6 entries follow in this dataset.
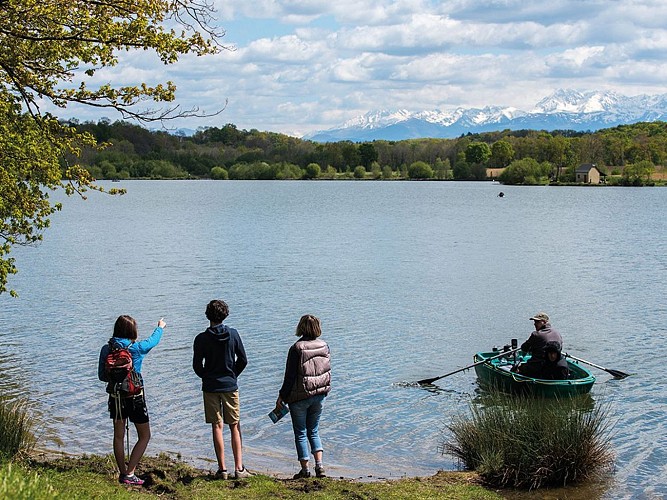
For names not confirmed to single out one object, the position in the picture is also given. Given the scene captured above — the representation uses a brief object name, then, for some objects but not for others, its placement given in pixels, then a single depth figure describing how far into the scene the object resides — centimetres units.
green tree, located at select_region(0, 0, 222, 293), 1020
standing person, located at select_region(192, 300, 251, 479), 941
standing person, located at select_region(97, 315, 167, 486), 905
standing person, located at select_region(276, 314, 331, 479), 966
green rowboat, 1522
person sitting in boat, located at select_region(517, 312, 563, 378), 1552
